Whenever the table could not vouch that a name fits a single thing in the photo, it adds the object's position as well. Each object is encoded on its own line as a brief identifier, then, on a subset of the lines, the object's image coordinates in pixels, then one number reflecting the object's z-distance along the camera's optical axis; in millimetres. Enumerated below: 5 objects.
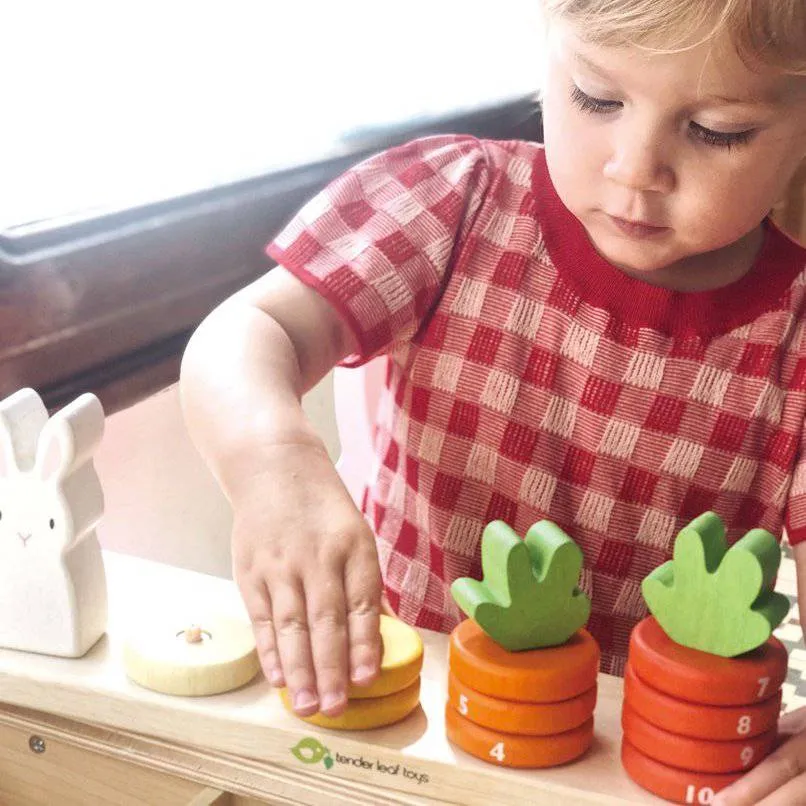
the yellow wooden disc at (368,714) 533
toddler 644
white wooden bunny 584
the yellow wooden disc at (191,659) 560
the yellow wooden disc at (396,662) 529
